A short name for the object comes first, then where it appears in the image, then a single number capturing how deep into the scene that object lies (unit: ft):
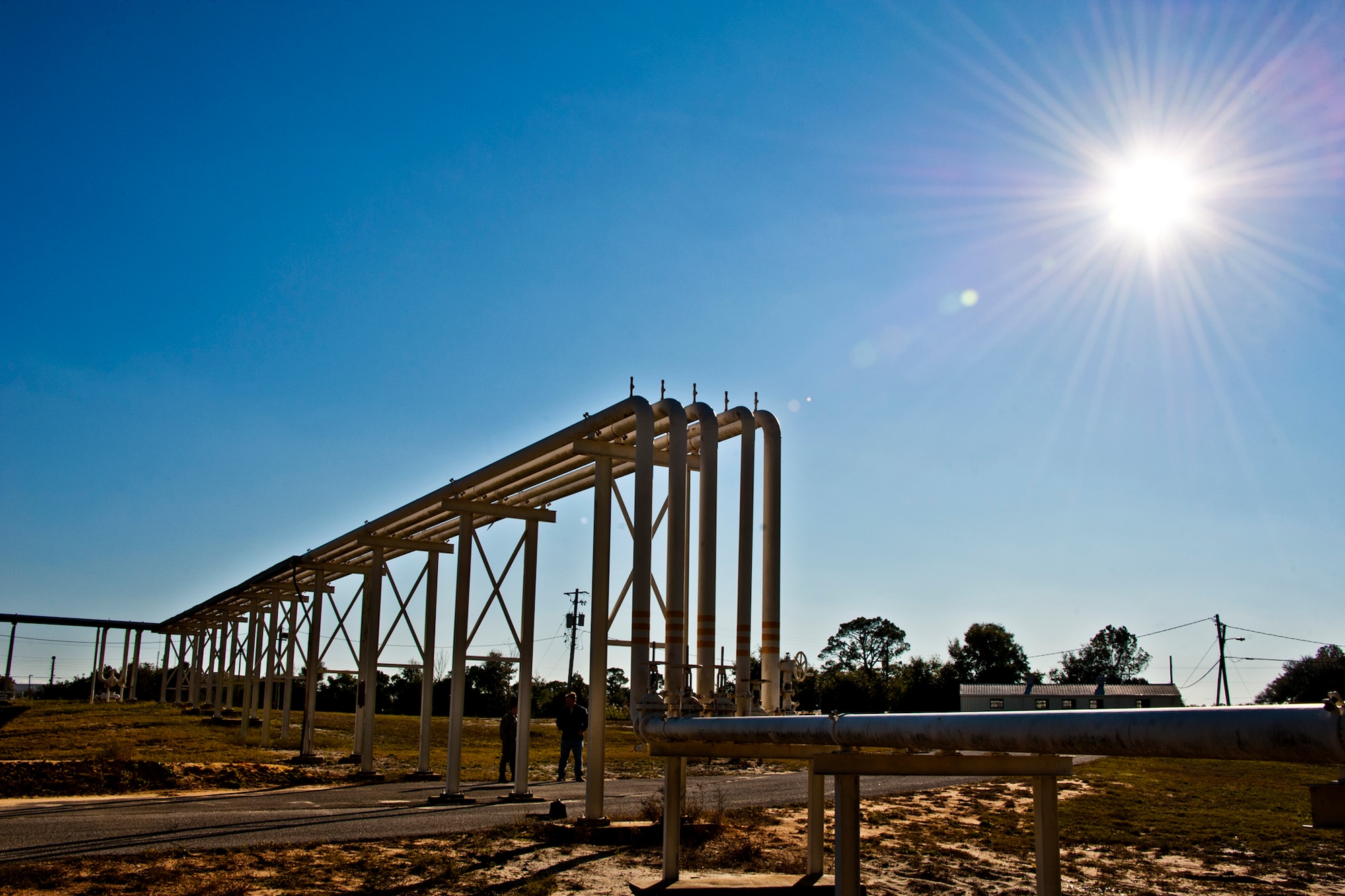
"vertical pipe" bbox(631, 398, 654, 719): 39.91
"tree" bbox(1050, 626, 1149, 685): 396.98
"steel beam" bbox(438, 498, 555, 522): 61.57
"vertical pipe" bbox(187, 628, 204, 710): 175.01
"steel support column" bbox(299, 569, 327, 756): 86.22
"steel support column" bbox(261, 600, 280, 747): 105.19
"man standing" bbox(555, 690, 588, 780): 72.49
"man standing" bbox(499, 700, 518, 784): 71.72
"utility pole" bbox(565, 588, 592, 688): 194.08
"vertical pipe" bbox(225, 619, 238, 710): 139.33
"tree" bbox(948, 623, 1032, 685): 327.67
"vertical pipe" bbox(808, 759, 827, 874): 33.06
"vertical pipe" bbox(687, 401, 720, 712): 39.45
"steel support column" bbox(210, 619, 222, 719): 143.13
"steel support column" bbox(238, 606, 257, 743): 114.93
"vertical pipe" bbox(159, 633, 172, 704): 194.90
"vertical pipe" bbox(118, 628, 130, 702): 197.76
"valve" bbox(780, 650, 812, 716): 38.86
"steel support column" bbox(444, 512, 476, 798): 62.69
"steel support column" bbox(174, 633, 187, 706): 190.49
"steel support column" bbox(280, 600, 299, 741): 98.89
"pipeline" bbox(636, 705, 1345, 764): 15.67
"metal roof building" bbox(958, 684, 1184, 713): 244.42
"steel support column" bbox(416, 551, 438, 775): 69.92
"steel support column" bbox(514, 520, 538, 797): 60.59
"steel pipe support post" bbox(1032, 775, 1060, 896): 22.12
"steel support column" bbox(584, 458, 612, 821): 48.55
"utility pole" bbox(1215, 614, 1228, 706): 210.38
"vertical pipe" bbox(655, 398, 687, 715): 38.27
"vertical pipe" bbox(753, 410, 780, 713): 39.11
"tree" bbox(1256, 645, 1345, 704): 227.40
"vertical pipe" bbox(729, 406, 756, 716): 38.52
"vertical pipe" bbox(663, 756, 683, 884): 33.42
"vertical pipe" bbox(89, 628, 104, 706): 189.88
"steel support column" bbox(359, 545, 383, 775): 76.84
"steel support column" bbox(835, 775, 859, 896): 23.66
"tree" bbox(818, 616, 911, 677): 375.25
